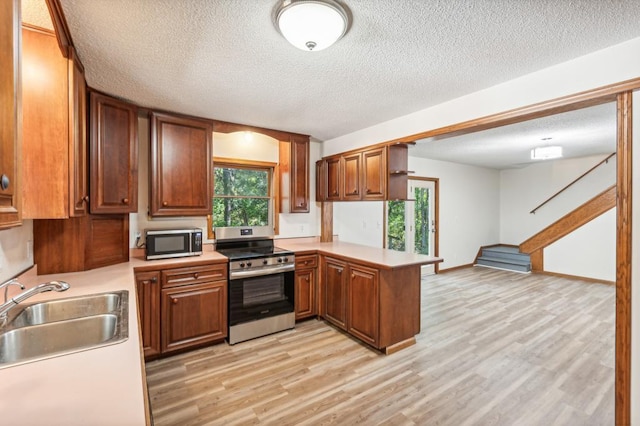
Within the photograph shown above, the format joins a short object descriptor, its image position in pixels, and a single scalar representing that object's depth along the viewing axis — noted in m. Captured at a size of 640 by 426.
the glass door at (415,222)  5.49
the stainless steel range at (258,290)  2.96
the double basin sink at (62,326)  1.28
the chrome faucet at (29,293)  1.20
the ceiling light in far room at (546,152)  4.36
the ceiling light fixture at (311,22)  1.36
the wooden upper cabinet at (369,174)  3.18
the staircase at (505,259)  6.37
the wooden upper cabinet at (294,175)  3.74
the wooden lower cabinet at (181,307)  2.58
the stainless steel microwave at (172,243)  2.79
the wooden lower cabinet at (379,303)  2.78
